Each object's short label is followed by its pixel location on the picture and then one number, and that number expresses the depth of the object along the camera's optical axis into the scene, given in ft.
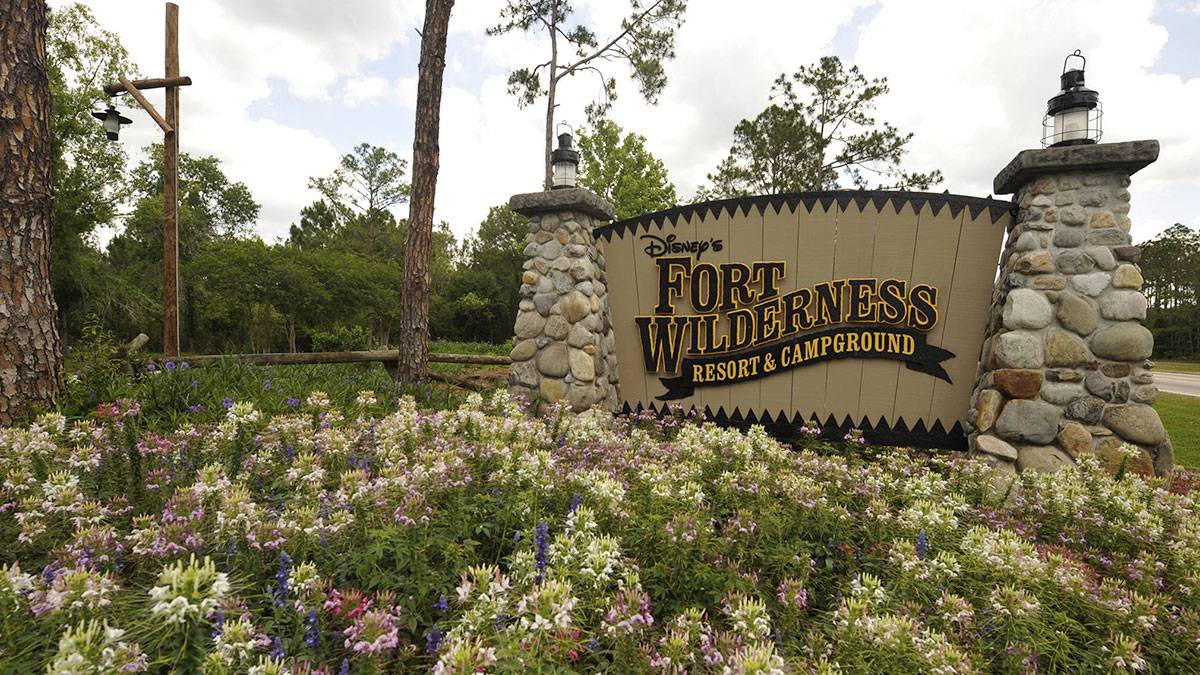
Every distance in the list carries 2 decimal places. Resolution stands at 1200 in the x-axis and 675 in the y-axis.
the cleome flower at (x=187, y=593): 3.70
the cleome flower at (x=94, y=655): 3.28
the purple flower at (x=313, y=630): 4.49
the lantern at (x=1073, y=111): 13.14
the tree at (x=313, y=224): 114.62
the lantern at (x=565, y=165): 17.58
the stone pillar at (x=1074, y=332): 12.48
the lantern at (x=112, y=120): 22.81
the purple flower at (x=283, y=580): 4.84
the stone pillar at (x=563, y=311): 16.74
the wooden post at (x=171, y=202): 22.17
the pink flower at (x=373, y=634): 4.04
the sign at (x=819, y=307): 14.90
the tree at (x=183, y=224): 73.05
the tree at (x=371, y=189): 107.86
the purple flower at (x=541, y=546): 5.57
